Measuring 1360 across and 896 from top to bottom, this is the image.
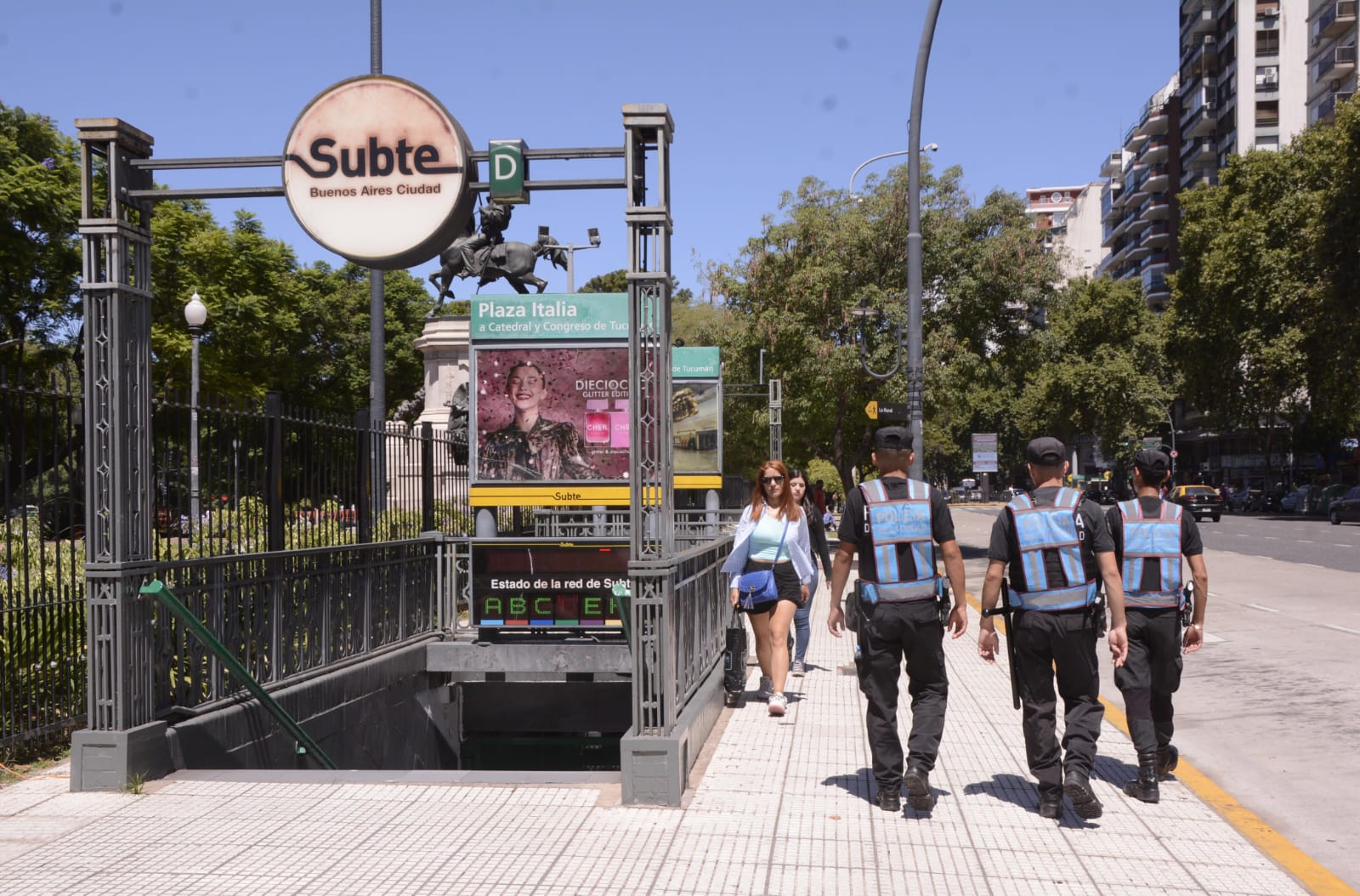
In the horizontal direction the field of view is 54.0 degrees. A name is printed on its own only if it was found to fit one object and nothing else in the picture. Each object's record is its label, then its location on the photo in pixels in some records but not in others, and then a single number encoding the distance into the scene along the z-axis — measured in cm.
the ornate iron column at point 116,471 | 688
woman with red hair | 925
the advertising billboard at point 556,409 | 1602
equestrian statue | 2575
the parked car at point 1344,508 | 4666
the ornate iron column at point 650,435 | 686
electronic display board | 1180
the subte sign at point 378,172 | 725
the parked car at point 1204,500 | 5012
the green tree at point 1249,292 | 4972
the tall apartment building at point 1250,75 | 7381
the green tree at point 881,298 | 2931
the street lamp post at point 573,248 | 3909
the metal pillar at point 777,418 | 2904
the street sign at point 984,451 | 2948
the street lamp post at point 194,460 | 819
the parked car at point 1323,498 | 5266
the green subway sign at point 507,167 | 720
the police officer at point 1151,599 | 668
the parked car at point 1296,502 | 5764
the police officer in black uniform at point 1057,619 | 623
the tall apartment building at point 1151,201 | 9138
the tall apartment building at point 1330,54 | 6162
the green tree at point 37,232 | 3469
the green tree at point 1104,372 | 7594
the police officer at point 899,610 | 626
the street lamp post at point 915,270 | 1576
